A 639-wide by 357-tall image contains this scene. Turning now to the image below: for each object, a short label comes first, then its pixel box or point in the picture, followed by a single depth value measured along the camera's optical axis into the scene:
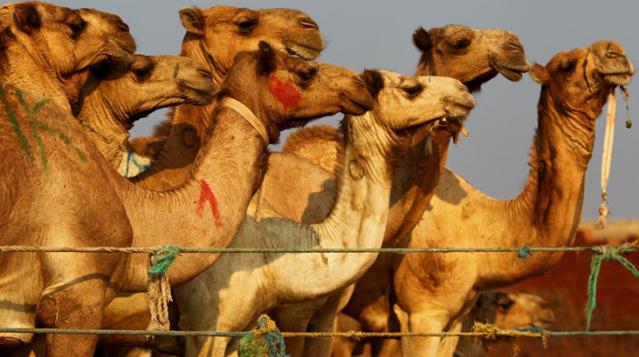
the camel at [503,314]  26.11
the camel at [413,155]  19.89
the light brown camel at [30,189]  13.69
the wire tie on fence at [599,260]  13.21
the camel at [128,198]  13.73
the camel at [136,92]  17.84
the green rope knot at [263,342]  13.80
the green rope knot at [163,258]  13.28
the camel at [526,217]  21.72
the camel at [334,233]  17.03
